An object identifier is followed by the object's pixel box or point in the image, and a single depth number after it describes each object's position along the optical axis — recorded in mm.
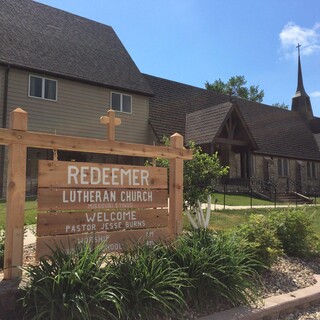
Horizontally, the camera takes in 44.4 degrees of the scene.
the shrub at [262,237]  5579
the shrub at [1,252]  5145
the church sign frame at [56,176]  4316
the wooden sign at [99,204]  4590
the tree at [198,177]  7309
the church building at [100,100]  18391
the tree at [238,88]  54594
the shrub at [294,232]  6535
